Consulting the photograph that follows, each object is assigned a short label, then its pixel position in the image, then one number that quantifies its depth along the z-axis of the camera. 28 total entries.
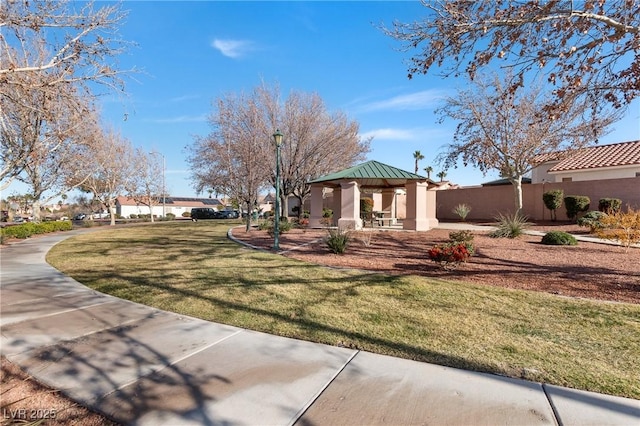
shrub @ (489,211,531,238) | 12.95
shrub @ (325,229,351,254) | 10.27
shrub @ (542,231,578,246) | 10.93
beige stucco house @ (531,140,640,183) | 20.84
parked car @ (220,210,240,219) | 51.67
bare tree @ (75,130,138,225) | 30.63
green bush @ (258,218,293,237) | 16.98
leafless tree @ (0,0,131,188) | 5.65
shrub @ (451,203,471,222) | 23.89
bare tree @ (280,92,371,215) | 24.75
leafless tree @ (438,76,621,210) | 18.72
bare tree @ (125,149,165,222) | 40.31
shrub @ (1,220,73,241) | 18.88
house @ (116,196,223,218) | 80.38
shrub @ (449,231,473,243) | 9.79
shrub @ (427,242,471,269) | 7.88
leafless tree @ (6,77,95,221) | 6.67
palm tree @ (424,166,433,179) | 62.17
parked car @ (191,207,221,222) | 45.25
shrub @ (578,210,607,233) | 13.32
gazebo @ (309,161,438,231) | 17.23
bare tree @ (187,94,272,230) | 20.03
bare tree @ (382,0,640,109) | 6.14
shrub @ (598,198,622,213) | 16.88
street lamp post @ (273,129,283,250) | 11.70
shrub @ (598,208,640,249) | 9.51
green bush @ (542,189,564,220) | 19.38
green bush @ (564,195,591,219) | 18.05
